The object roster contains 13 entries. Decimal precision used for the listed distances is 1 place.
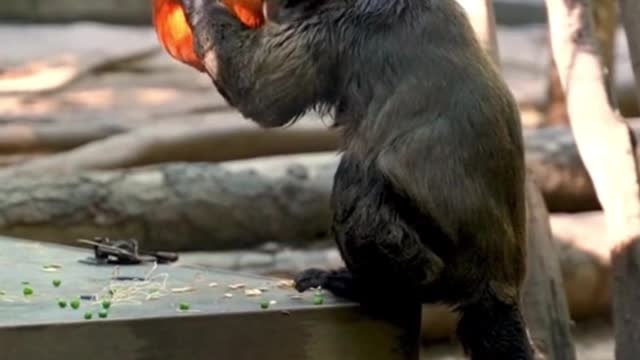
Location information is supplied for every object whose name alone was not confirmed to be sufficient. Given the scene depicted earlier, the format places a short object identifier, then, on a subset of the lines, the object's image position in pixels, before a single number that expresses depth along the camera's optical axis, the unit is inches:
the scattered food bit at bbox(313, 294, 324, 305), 266.7
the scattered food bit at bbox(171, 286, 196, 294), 279.3
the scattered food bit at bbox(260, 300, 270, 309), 260.2
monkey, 263.4
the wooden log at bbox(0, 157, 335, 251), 494.9
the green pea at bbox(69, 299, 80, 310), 254.1
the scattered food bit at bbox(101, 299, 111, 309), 255.5
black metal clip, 318.3
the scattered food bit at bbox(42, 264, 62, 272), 304.2
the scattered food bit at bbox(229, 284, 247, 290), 285.0
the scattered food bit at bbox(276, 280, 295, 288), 290.4
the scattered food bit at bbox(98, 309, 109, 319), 246.5
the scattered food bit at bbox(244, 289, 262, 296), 276.4
